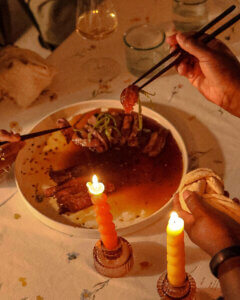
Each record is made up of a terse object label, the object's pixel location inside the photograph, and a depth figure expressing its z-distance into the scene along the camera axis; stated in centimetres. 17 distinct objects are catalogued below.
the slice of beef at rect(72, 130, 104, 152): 160
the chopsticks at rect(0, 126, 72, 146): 136
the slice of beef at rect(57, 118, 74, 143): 164
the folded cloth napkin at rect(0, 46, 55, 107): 176
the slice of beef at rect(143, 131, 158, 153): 157
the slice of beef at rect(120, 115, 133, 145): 162
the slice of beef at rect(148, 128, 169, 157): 156
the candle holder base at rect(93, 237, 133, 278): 120
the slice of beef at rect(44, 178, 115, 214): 140
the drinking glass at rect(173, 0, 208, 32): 198
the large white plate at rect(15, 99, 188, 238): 131
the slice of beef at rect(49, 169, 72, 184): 151
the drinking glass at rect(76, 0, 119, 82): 178
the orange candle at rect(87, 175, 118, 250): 104
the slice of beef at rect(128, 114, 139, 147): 161
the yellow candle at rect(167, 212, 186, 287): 93
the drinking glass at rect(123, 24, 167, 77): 177
